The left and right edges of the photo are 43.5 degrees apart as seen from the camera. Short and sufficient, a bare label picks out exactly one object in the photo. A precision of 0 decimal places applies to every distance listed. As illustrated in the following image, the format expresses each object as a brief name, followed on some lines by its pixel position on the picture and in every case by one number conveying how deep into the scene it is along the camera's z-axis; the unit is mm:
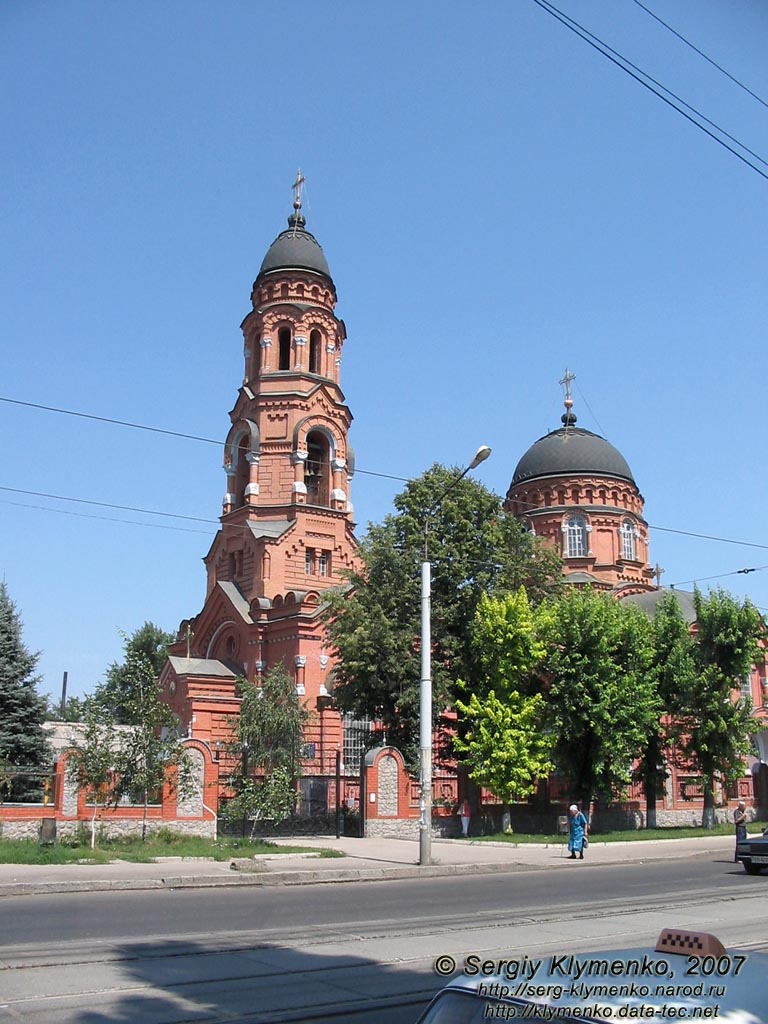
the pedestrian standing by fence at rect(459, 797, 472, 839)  31266
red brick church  40938
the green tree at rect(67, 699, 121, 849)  22797
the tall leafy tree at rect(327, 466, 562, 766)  31906
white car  2898
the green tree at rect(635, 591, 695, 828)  35688
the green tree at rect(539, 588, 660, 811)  31922
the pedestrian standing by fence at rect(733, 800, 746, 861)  20359
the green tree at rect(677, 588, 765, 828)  35312
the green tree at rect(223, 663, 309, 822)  25484
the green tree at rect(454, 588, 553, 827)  30547
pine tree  35375
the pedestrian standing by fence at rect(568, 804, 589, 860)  23609
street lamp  21047
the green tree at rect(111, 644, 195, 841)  23375
